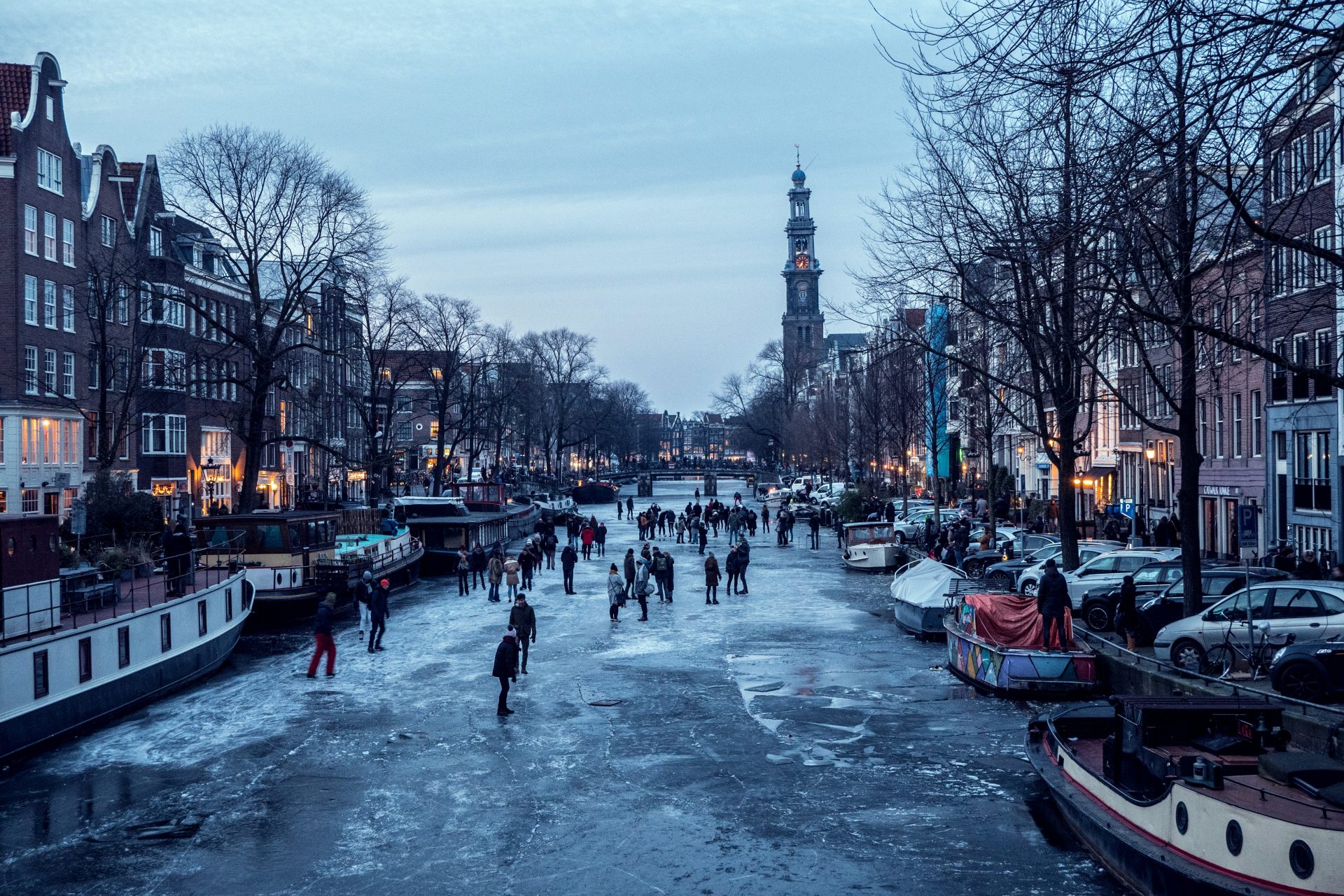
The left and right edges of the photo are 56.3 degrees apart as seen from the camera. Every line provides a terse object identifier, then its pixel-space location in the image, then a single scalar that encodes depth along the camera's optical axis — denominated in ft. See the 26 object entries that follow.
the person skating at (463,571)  152.73
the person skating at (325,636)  91.40
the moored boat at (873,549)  171.63
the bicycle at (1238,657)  67.51
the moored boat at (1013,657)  77.51
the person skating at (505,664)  75.25
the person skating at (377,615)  104.37
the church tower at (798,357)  439.22
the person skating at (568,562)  147.64
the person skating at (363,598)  111.75
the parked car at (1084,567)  100.94
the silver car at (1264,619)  68.59
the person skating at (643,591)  122.72
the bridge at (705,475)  464.24
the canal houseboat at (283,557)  122.83
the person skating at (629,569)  129.90
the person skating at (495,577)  143.13
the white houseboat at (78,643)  67.82
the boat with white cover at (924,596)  106.63
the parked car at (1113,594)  95.09
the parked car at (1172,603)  84.43
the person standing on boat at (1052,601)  75.92
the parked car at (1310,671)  60.85
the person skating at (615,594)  120.37
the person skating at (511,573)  137.39
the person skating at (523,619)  90.12
